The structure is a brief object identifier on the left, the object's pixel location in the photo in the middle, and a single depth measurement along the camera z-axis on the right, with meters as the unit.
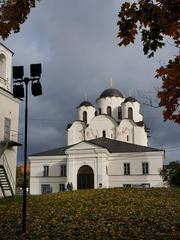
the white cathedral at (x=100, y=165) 51.81
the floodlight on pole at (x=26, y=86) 13.29
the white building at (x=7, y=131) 26.78
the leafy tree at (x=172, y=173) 45.66
